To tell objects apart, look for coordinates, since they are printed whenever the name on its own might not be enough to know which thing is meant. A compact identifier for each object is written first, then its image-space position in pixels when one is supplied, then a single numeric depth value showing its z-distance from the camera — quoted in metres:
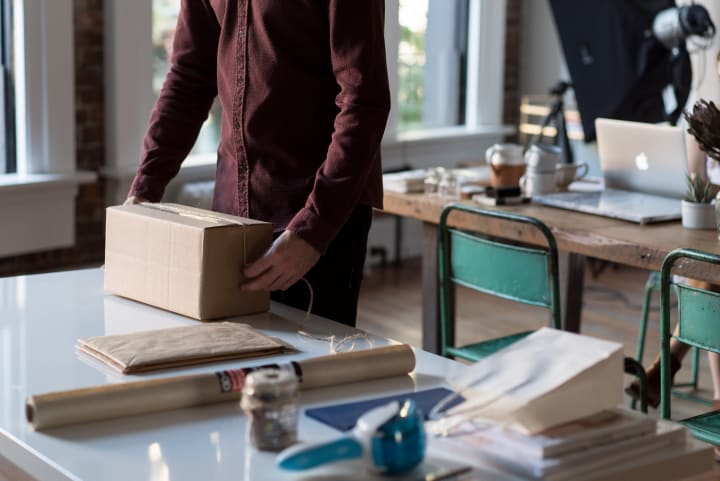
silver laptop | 3.14
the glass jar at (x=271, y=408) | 1.30
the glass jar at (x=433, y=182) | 3.45
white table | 1.28
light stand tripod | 5.54
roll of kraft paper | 1.39
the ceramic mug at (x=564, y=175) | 3.44
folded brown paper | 1.59
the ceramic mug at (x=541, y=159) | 3.36
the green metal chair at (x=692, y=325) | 2.37
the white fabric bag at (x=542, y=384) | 1.27
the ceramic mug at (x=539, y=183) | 3.38
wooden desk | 2.74
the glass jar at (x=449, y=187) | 3.43
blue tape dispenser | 1.20
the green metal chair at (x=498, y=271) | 2.75
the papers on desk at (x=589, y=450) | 1.25
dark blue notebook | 1.42
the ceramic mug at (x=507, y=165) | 3.41
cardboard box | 1.84
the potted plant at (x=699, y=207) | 2.93
